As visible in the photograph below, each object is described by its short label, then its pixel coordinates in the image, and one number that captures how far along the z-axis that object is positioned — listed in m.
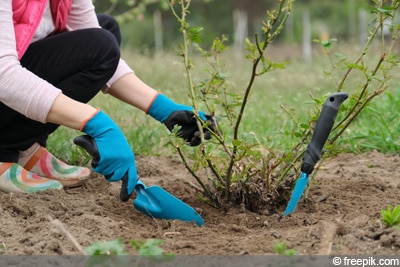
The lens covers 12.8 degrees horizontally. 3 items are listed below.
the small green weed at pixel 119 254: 2.68
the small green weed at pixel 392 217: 2.93
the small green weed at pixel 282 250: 2.77
